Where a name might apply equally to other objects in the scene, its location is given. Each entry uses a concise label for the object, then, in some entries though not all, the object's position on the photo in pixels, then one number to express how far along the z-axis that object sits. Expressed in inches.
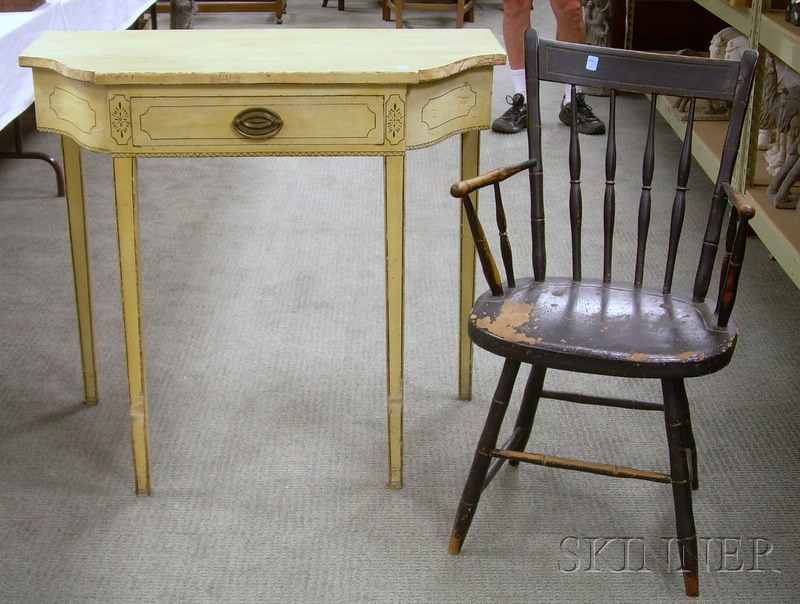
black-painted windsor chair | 68.4
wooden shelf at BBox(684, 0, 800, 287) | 108.7
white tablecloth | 112.8
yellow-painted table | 72.5
